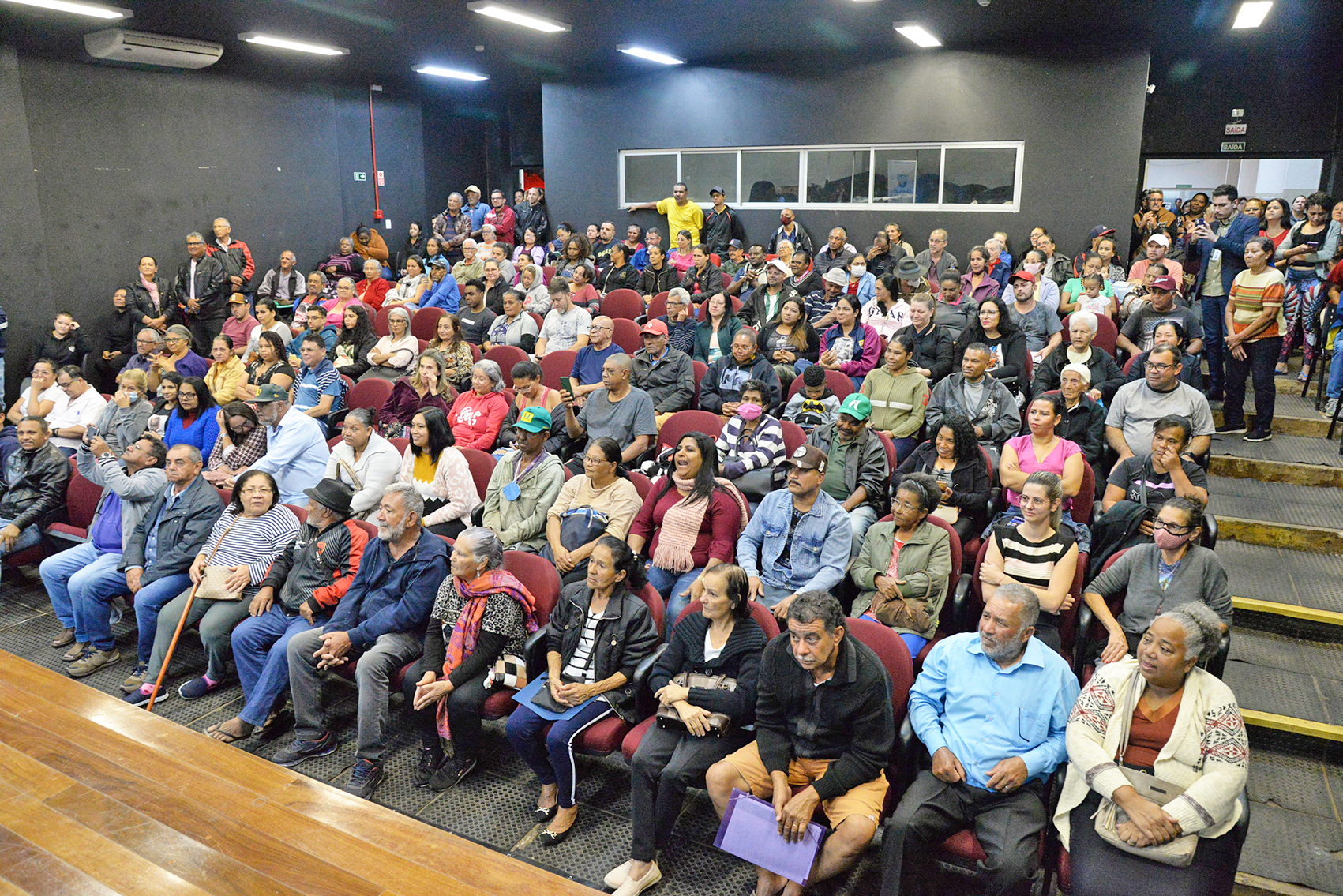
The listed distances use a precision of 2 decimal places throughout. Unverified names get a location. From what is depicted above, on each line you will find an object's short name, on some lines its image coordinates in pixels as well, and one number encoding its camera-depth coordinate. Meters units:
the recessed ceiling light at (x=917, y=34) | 8.19
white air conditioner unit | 8.48
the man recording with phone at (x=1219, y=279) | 6.14
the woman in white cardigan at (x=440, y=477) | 4.50
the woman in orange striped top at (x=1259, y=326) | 5.46
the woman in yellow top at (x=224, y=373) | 6.31
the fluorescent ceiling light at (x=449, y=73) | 11.32
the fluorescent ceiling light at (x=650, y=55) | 9.46
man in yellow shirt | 10.33
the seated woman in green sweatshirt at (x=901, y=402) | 5.04
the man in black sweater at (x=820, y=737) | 2.65
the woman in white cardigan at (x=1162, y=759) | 2.38
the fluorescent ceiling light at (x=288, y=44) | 9.12
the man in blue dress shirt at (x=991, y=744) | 2.54
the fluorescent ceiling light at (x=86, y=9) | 7.20
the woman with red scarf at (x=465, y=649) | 3.37
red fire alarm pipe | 12.70
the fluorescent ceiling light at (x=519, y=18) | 7.50
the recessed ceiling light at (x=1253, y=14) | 7.59
